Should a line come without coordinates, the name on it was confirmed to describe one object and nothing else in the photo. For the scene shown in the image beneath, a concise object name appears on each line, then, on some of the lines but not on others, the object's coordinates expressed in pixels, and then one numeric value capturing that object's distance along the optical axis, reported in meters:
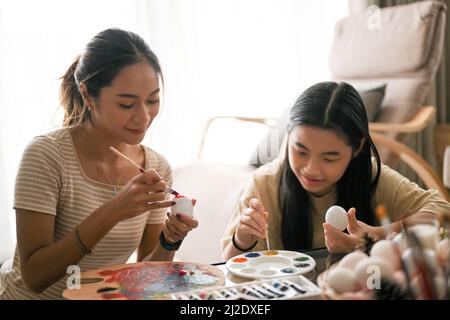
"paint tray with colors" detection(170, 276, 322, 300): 0.79
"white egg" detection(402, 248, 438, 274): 0.66
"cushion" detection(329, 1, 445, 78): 2.39
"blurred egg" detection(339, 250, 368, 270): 0.73
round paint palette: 0.92
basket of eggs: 0.66
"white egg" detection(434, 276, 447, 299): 0.66
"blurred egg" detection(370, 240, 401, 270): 0.70
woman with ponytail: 1.05
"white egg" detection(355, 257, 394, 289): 0.70
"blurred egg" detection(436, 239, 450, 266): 0.68
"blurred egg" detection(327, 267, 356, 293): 0.70
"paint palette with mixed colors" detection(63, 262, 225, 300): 0.83
